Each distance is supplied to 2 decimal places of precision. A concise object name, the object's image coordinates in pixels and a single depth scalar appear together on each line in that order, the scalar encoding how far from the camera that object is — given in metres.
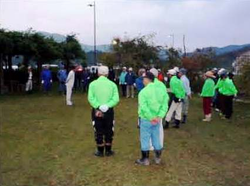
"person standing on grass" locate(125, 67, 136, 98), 17.18
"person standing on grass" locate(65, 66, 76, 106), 12.64
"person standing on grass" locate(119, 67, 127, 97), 17.44
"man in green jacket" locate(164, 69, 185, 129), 8.73
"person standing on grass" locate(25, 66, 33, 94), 18.61
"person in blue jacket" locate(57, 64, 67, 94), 16.36
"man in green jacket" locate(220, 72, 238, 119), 10.75
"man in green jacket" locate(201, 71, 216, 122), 9.96
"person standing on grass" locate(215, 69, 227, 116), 10.81
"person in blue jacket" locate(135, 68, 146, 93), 9.82
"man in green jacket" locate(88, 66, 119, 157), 6.05
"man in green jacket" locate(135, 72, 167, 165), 5.69
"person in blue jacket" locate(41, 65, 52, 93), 17.32
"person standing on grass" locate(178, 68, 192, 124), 9.44
